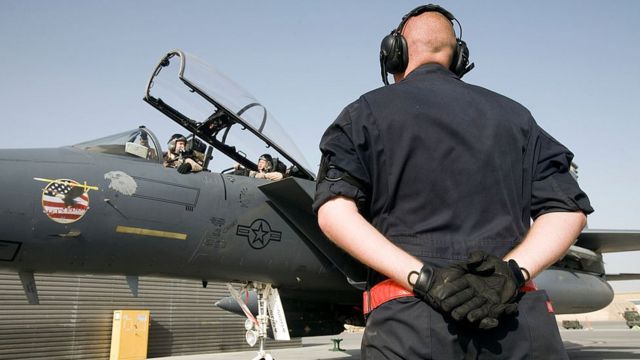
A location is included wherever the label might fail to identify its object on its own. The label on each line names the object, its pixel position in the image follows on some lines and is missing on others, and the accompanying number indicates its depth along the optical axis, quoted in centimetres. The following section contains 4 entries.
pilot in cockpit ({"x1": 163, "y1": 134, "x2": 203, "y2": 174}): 658
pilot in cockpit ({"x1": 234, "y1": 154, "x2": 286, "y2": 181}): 742
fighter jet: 540
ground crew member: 148
